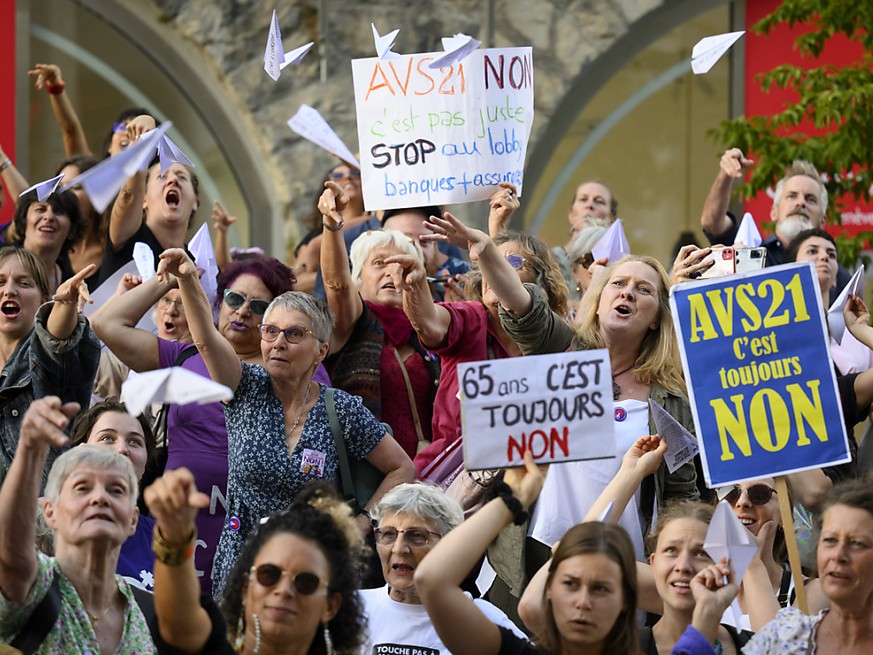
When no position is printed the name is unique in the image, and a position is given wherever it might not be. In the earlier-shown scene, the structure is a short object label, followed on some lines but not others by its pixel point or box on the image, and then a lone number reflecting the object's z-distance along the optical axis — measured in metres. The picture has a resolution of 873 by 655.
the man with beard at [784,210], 14.91
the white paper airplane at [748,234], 14.82
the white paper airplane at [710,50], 13.27
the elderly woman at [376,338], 12.25
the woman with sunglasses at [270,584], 7.77
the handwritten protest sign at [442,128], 13.05
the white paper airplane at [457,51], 12.84
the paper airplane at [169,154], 12.26
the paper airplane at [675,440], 10.68
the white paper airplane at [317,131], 14.61
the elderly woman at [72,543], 7.98
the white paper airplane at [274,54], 13.23
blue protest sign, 10.06
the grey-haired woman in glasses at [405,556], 10.03
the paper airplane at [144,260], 12.86
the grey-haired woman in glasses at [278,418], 10.81
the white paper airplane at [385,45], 13.38
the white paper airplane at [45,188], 12.94
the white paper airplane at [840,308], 12.79
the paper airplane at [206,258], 13.55
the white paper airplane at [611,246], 14.24
